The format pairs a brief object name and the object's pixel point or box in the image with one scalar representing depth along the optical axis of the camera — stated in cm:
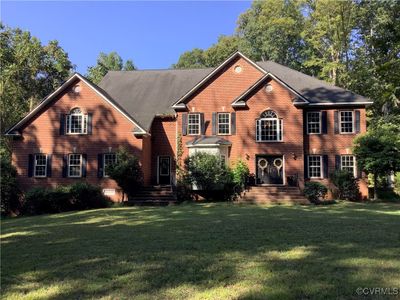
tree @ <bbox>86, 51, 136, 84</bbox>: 5403
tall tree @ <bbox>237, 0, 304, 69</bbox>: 4053
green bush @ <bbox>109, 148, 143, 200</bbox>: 2150
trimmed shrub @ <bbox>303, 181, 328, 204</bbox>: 2088
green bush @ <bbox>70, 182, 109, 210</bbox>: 2020
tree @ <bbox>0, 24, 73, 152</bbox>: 3459
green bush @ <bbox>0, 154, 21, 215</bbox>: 2156
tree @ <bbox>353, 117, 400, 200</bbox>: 2116
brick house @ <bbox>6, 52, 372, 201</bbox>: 2364
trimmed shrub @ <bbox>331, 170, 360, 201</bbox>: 2244
